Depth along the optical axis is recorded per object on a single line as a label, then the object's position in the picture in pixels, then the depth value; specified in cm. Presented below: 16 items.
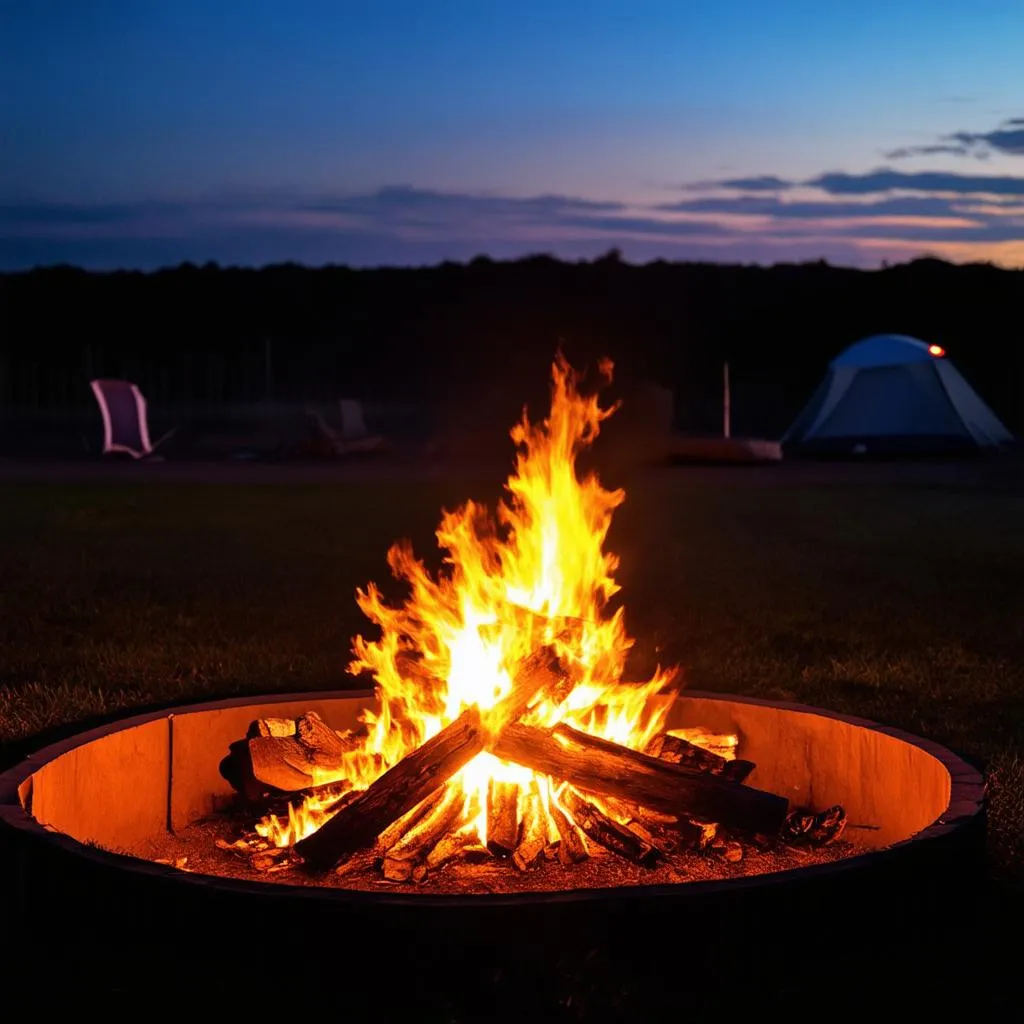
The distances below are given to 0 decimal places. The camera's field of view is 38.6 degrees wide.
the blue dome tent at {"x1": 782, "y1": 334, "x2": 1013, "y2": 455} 2173
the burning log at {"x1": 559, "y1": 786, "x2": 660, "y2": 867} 324
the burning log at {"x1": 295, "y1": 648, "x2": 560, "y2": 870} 316
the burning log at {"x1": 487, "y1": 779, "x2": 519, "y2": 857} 328
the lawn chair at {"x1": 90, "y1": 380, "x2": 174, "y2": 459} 2106
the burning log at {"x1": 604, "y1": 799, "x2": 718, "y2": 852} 336
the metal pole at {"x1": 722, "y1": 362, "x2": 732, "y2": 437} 2169
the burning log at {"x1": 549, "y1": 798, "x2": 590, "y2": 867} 330
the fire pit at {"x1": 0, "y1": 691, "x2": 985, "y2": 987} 251
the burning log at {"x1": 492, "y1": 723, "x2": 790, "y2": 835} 325
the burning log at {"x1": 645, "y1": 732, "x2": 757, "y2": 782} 377
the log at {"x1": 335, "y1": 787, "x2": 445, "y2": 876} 322
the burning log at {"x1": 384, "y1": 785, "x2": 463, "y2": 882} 321
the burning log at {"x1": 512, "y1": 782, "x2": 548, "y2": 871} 327
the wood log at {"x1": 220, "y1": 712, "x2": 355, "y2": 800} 380
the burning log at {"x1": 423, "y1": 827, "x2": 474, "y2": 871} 323
